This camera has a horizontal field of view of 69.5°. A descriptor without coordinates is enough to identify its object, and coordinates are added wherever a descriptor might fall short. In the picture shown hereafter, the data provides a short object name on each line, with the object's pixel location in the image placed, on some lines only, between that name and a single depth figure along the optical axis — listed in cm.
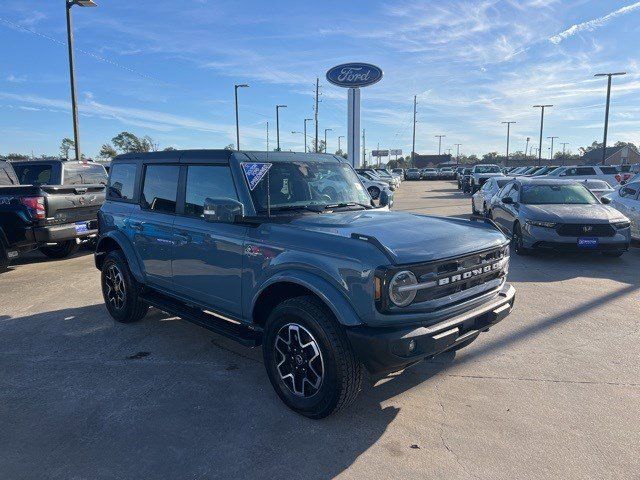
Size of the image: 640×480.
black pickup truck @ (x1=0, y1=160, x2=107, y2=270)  815
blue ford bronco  306
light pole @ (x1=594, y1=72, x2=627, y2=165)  3553
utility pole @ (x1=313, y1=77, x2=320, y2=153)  5458
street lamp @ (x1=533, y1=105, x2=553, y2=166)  5995
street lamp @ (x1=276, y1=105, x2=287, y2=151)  4591
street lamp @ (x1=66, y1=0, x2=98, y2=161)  1433
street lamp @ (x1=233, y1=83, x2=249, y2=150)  3428
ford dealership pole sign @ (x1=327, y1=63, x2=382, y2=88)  3045
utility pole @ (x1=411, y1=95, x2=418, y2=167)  9106
